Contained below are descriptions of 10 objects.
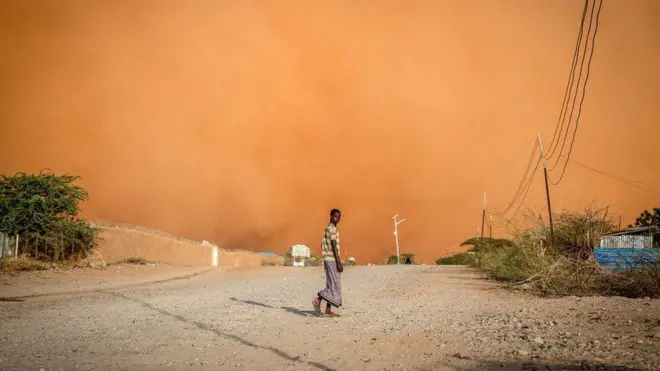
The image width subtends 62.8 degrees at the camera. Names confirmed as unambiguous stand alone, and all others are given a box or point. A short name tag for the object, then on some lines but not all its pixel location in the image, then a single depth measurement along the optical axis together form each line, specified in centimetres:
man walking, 1170
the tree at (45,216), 2839
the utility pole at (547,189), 1828
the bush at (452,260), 5386
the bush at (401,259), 6224
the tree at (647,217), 5718
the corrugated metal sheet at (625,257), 1461
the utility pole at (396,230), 6230
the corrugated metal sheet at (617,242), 1765
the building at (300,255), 4481
